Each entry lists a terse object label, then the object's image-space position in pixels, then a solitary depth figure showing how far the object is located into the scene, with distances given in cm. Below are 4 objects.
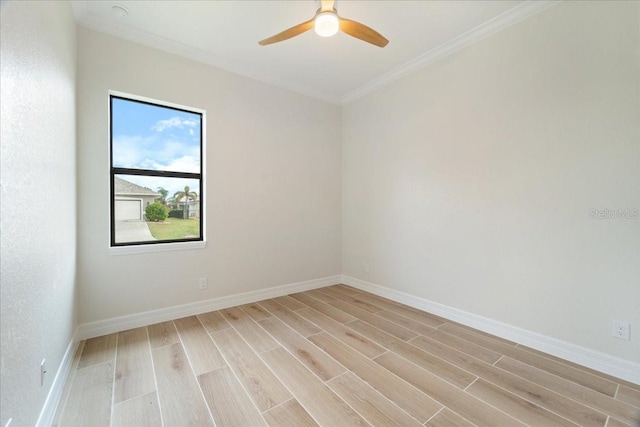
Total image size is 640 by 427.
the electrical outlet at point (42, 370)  139
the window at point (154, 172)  267
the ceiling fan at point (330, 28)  181
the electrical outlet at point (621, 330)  189
